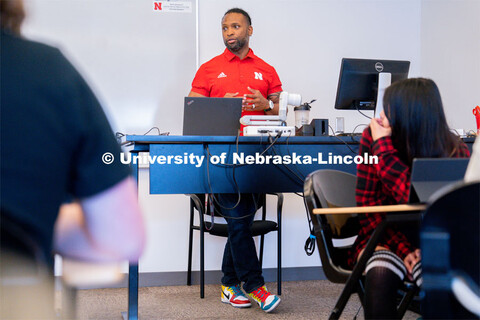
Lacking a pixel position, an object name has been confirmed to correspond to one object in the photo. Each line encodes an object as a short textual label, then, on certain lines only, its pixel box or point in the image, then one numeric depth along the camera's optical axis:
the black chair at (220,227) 3.13
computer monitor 2.88
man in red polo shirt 2.85
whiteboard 3.53
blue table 2.40
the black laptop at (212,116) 2.57
